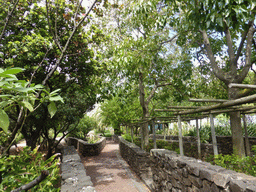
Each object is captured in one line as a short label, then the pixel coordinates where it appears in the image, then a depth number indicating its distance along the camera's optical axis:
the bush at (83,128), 16.73
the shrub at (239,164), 3.69
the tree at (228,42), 2.85
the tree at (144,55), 5.20
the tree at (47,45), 4.93
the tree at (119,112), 16.34
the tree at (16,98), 0.70
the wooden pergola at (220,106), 3.00
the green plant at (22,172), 2.21
